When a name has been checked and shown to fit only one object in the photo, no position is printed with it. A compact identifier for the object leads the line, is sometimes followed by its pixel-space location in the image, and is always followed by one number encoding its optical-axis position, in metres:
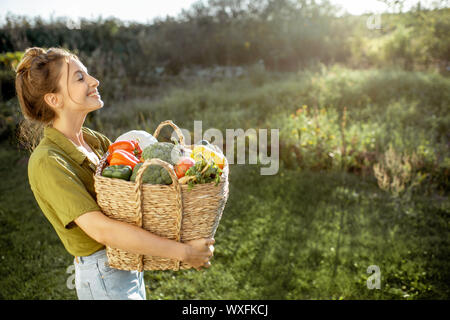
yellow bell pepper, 1.62
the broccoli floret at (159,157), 1.41
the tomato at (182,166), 1.49
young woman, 1.45
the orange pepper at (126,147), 1.65
